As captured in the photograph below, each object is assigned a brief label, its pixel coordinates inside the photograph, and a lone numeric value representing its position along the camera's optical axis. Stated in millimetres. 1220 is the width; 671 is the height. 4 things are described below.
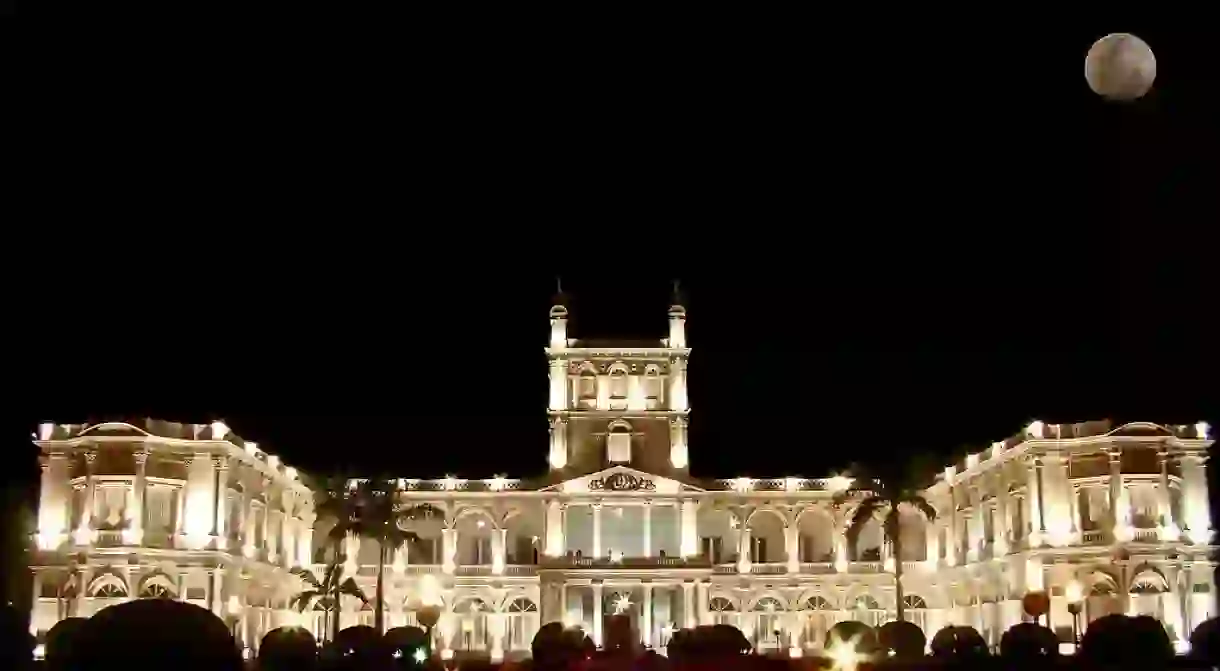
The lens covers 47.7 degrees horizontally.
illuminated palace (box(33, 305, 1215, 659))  67000
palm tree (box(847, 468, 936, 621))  72125
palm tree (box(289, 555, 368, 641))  71125
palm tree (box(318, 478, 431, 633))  72625
